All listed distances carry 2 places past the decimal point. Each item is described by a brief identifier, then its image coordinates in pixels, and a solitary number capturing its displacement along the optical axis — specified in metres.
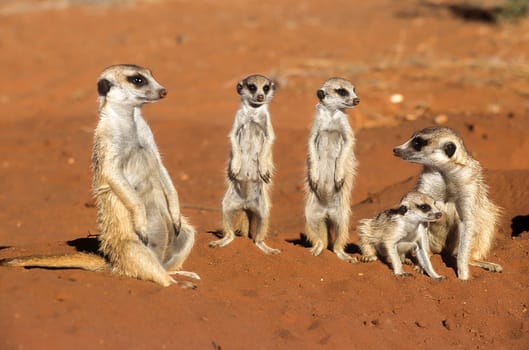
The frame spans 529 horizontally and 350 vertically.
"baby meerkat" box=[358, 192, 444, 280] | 11.30
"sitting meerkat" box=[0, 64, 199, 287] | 9.62
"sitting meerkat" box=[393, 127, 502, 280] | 11.53
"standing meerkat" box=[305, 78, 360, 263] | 12.16
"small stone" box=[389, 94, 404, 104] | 22.05
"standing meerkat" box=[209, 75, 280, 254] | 12.34
